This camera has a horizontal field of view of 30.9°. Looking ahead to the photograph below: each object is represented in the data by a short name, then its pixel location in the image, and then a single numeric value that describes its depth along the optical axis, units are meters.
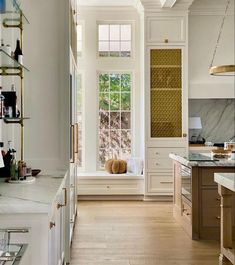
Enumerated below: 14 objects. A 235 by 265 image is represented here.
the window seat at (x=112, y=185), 6.96
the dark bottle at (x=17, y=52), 3.42
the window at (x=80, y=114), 7.43
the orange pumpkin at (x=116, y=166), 7.14
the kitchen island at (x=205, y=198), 4.57
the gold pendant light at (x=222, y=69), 4.87
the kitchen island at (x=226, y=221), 3.75
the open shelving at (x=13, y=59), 3.20
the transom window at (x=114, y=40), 7.44
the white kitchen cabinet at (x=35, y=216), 2.14
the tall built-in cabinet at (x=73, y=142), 4.36
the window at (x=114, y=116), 7.53
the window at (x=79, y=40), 7.36
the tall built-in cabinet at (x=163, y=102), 6.89
